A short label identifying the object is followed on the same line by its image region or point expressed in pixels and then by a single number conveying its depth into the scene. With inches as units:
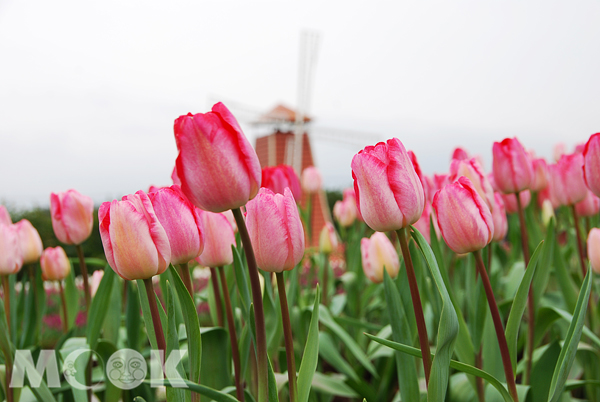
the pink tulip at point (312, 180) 129.3
